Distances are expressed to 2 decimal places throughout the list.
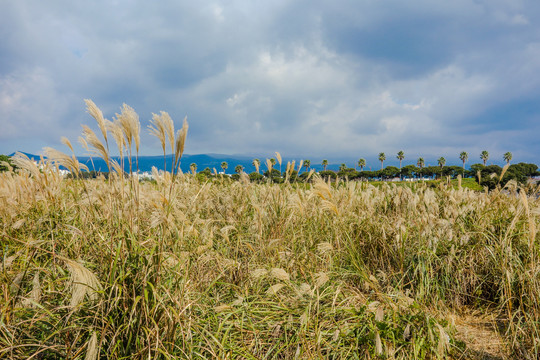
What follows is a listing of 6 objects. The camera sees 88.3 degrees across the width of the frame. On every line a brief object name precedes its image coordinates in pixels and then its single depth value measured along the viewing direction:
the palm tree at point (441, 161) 102.30
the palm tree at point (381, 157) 123.25
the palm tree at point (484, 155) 113.32
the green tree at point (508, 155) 97.37
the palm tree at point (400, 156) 129.12
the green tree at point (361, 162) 114.62
